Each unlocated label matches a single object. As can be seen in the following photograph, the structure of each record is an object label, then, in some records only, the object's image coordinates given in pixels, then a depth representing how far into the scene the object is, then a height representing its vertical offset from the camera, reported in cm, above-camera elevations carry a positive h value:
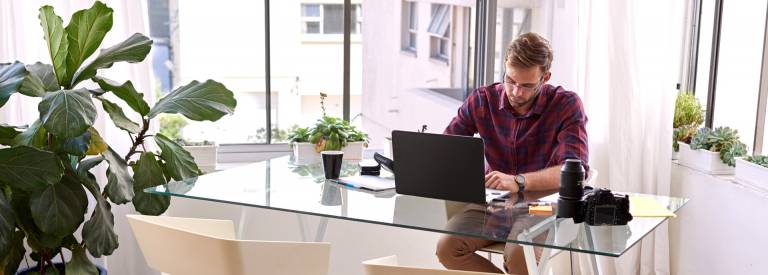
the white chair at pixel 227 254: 270 -80
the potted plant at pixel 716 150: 399 -72
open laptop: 280 -56
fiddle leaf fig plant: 289 -56
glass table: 251 -69
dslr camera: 264 -62
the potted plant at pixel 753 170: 367 -74
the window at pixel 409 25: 574 -29
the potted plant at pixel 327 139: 400 -70
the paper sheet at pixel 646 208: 274 -67
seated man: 331 -54
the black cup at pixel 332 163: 329 -64
